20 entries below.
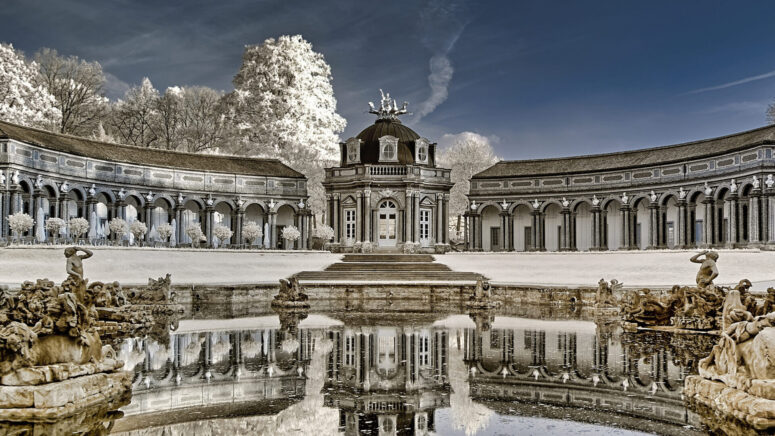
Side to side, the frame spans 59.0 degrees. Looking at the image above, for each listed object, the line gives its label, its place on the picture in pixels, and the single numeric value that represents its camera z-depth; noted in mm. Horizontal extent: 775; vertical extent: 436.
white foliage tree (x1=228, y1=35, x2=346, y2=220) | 56406
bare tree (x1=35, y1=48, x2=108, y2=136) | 55969
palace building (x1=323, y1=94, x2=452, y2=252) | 46375
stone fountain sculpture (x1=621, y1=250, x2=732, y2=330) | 17891
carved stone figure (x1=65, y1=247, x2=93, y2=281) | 17000
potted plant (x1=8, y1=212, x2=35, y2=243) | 33969
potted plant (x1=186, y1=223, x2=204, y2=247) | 44312
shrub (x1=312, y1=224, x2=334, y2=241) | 46156
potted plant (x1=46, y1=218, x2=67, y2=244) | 36406
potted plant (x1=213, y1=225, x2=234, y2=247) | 45531
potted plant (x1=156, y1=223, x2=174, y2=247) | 43688
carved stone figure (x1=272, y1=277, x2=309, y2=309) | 24594
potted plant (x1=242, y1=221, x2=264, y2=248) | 47000
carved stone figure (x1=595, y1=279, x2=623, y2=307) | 23719
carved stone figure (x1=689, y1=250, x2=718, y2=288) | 18359
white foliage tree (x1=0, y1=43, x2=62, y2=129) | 47281
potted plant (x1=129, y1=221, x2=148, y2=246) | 41906
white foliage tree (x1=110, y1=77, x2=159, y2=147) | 61844
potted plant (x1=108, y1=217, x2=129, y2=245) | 40438
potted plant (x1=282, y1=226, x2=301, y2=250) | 46875
